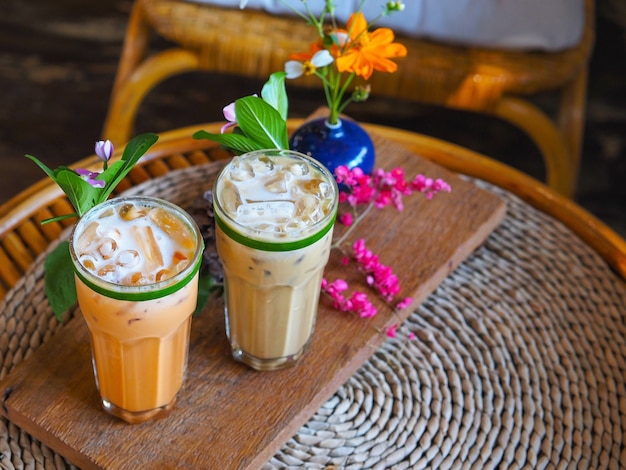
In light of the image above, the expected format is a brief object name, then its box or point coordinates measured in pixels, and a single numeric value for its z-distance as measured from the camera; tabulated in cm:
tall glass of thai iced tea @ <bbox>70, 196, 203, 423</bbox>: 72
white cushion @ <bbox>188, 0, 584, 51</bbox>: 152
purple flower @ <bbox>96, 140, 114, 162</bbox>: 79
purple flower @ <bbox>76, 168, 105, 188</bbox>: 77
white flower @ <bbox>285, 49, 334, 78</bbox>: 89
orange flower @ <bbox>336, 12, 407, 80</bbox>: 91
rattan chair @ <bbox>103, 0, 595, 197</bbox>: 151
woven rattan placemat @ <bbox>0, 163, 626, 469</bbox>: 91
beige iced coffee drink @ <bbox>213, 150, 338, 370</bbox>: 76
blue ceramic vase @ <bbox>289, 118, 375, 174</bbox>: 102
